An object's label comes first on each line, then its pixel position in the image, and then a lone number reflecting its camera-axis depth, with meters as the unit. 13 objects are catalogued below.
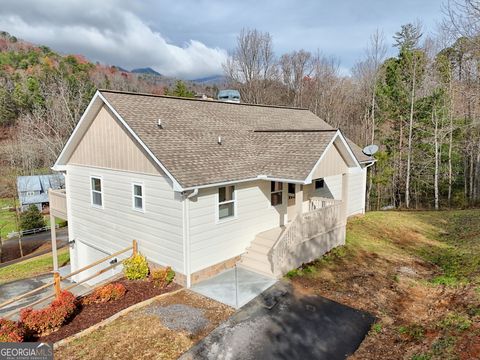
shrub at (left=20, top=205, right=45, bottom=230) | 31.25
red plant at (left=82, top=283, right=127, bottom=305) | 9.72
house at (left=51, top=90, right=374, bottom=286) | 10.16
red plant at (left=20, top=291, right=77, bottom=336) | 8.17
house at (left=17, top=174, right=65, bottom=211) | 38.38
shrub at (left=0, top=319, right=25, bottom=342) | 7.20
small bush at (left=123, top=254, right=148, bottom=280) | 10.84
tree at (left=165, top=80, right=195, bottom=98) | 40.71
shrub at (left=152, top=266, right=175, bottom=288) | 10.21
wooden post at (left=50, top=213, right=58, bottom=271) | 15.43
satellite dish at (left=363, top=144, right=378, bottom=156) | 18.86
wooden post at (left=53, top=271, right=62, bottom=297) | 9.42
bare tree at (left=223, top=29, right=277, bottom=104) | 42.59
